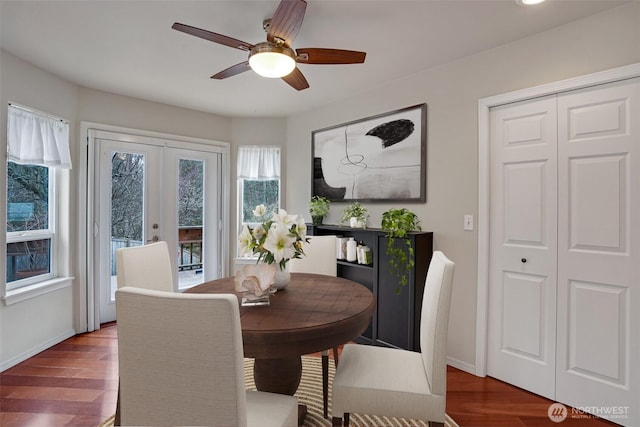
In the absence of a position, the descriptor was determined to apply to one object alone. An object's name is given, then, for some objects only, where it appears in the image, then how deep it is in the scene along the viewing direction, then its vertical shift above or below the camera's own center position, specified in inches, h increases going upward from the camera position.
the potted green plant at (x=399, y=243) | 103.0 -9.6
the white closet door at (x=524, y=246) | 86.1 -8.9
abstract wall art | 113.7 +22.2
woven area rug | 75.5 -49.2
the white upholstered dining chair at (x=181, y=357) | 36.4 -17.0
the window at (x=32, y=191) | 103.9 +7.5
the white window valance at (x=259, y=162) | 169.0 +27.2
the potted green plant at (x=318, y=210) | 138.4 +1.6
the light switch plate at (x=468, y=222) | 99.4 -2.5
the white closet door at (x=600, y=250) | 74.3 -8.7
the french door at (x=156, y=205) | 135.0 +3.9
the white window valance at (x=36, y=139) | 101.6 +25.2
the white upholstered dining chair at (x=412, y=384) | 53.8 -29.5
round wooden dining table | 48.1 -17.4
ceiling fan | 60.3 +36.5
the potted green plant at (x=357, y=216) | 125.8 -0.9
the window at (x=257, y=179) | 169.0 +18.2
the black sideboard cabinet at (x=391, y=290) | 102.0 -26.0
